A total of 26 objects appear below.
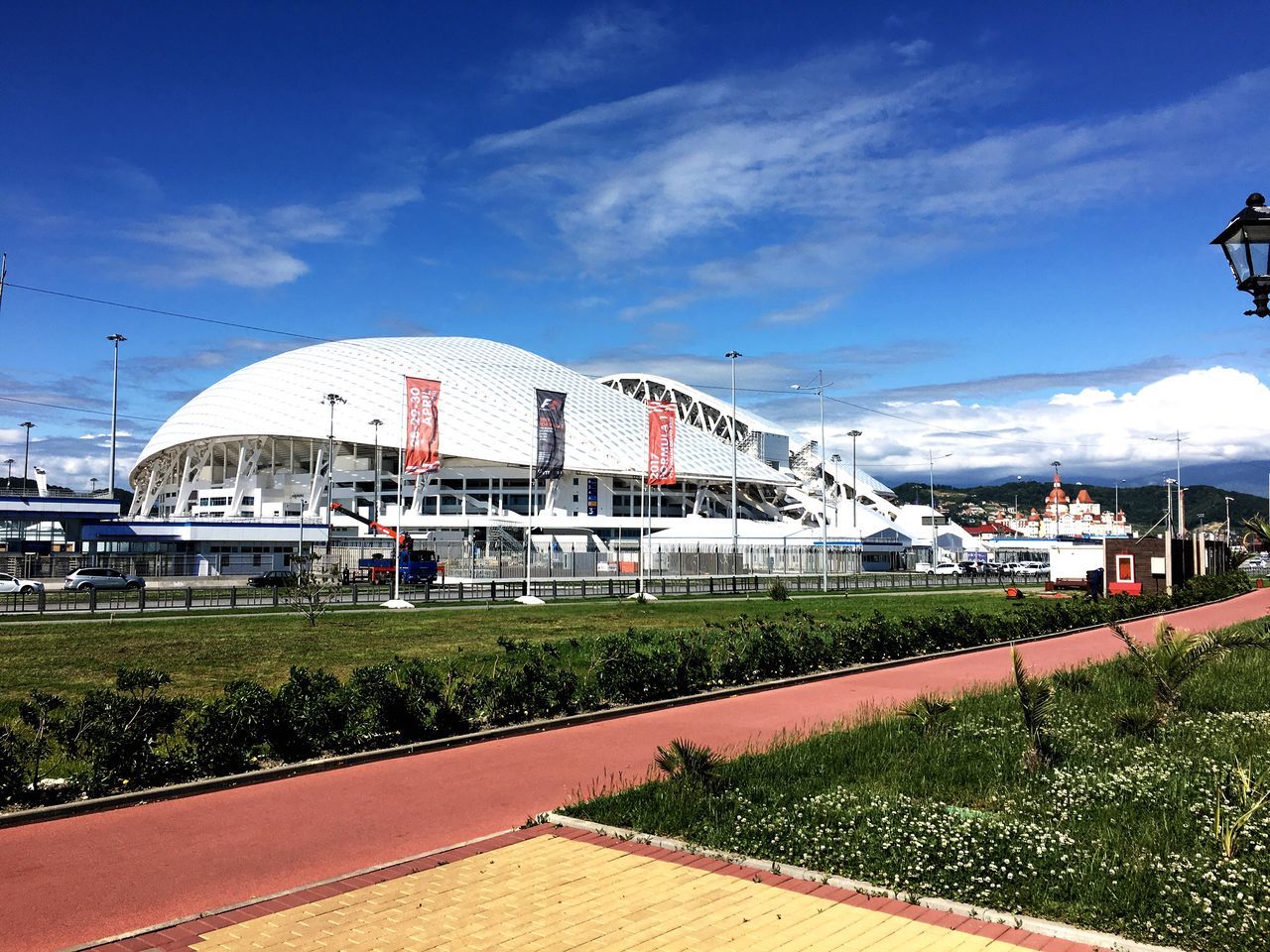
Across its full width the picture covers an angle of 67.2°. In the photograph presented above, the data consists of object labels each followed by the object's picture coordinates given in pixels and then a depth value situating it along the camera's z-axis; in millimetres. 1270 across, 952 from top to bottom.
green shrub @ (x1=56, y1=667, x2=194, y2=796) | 8805
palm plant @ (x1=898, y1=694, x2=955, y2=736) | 10492
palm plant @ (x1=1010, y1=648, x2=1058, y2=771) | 8914
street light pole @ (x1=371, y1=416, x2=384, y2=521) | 68369
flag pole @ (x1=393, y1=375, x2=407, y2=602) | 35547
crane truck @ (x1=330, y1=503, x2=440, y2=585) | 47969
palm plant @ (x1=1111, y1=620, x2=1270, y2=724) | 10703
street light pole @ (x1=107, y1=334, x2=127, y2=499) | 71750
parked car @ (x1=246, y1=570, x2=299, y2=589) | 41088
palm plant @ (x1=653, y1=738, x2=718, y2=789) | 8180
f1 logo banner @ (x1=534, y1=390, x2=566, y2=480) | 45062
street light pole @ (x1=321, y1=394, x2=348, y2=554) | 62188
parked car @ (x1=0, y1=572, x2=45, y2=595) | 41781
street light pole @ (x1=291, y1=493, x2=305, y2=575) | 44266
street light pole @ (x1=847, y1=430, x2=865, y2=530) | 84238
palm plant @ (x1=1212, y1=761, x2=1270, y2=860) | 6409
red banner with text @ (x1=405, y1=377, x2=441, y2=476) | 45062
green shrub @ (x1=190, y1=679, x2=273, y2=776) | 9453
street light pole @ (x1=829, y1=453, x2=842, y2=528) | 101812
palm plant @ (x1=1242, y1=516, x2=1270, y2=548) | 19453
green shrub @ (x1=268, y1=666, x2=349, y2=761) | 10000
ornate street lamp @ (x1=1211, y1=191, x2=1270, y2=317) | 6723
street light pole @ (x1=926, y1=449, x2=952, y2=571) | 74512
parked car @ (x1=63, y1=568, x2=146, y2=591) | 44125
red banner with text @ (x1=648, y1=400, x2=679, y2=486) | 50156
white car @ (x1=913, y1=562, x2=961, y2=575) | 69750
